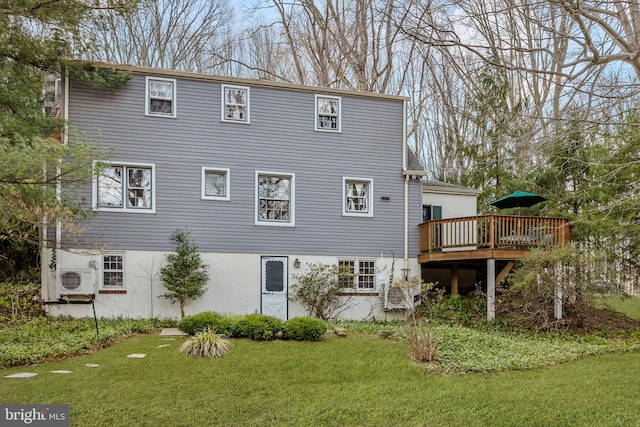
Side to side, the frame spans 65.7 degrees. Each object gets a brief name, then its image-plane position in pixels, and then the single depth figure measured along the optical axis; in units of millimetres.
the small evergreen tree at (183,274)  11688
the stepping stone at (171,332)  10171
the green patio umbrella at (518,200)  12691
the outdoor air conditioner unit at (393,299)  13297
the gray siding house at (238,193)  11781
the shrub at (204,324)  9477
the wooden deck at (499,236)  12039
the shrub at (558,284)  10992
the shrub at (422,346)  8156
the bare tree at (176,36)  19703
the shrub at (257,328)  9453
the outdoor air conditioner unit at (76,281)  11039
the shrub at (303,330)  9484
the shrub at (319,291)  12812
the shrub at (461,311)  12602
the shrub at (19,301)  10953
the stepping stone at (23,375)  6785
